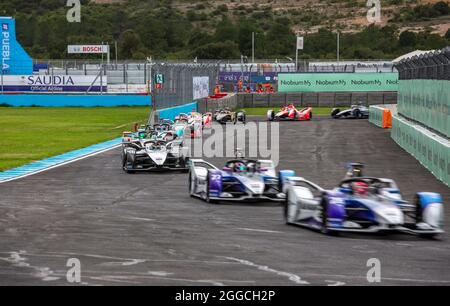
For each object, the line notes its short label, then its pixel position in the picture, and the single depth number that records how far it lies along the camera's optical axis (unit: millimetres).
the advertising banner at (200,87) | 62812
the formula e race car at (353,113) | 57719
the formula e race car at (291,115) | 54938
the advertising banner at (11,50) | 87438
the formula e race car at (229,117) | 51219
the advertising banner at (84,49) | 112500
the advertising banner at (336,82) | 74688
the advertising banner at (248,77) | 83794
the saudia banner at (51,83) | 73250
